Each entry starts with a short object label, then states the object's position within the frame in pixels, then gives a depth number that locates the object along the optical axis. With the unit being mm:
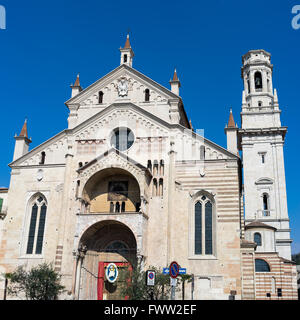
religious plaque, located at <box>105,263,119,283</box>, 27859
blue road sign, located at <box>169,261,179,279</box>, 14802
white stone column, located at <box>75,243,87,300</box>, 27995
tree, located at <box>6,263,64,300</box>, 24947
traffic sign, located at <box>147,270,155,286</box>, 15359
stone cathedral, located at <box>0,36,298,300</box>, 27406
